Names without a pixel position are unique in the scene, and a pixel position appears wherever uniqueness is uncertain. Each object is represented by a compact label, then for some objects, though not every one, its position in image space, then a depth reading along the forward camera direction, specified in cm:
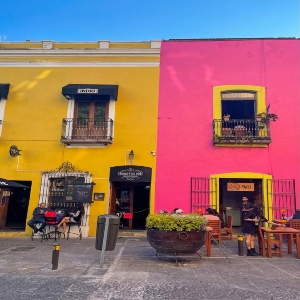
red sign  1200
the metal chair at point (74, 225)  1029
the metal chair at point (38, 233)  1030
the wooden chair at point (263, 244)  722
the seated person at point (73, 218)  1018
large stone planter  609
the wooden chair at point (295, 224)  860
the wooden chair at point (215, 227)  809
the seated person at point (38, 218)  1006
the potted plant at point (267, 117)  1116
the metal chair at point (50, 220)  995
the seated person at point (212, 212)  930
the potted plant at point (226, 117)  1144
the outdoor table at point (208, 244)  712
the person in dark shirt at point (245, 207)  805
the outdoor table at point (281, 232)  699
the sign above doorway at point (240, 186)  1101
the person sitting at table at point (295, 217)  909
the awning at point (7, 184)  906
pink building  1105
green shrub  611
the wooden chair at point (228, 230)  902
